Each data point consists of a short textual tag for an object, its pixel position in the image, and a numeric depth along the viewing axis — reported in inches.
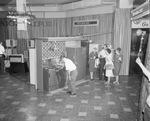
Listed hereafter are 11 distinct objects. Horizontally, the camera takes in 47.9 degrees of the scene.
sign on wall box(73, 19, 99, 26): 409.4
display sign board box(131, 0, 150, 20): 102.7
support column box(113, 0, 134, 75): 326.3
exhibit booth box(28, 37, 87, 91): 242.4
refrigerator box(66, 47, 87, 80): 279.8
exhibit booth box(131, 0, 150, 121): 113.5
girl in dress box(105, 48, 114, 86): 263.9
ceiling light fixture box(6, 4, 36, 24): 246.4
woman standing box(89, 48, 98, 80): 292.0
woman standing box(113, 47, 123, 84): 268.6
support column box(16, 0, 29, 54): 369.1
